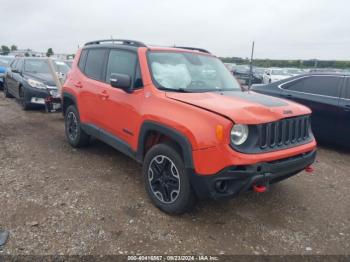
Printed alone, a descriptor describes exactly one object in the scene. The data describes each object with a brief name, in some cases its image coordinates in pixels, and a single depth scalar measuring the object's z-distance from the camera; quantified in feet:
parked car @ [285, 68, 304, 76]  61.40
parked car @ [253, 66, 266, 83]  64.09
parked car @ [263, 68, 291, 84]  57.57
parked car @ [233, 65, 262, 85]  59.35
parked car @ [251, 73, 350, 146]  19.17
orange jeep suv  9.59
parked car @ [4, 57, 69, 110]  28.27
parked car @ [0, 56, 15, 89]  43.97
